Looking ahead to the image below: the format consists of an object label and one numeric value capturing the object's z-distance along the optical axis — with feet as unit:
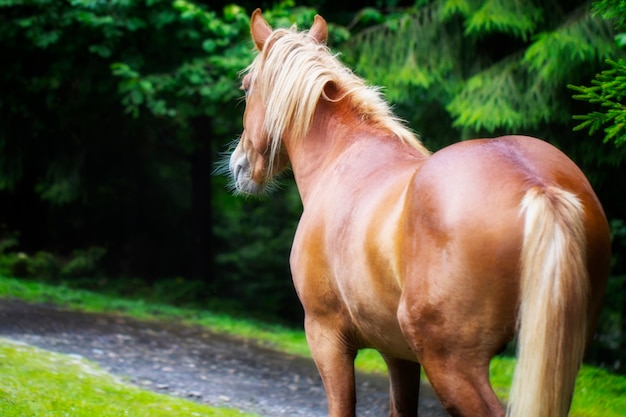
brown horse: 16.39
